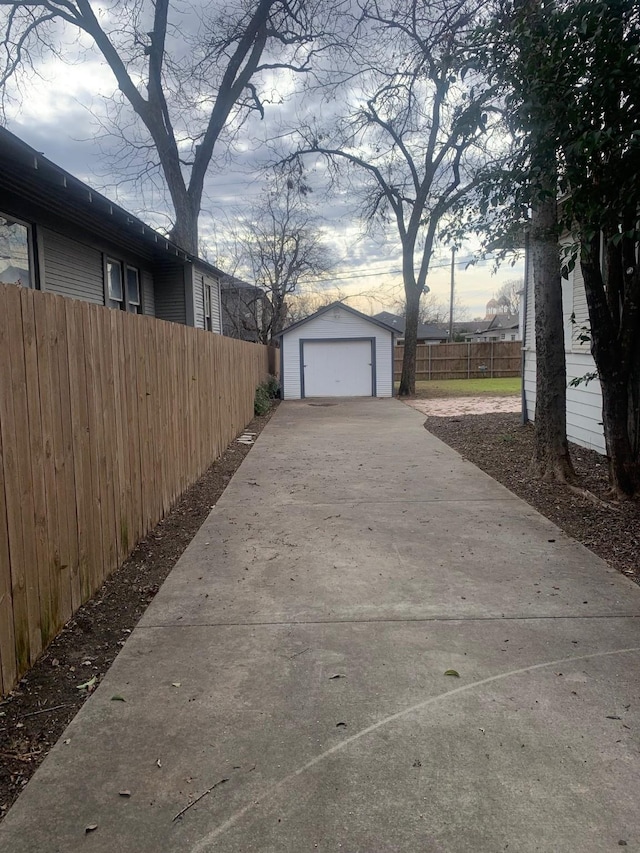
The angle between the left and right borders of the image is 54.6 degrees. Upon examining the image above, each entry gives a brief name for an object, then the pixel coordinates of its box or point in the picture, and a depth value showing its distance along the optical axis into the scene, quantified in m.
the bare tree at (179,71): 16.81
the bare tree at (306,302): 41.66
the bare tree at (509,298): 90.88
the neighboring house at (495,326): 72.69
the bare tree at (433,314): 80.73
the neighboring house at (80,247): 7.37
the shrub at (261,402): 16.56
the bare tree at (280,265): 35.66
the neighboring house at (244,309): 34.97
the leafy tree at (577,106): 4.10
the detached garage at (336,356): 23.38
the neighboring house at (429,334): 57.81
